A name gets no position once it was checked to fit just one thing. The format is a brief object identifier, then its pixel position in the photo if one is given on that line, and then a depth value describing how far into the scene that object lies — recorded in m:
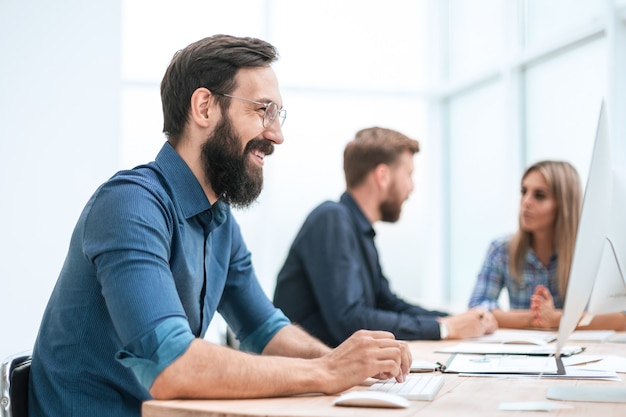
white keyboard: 1.32
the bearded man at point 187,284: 1.28
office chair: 1.44
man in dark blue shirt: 2.45
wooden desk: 1.18
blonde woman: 3.12
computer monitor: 1.33
